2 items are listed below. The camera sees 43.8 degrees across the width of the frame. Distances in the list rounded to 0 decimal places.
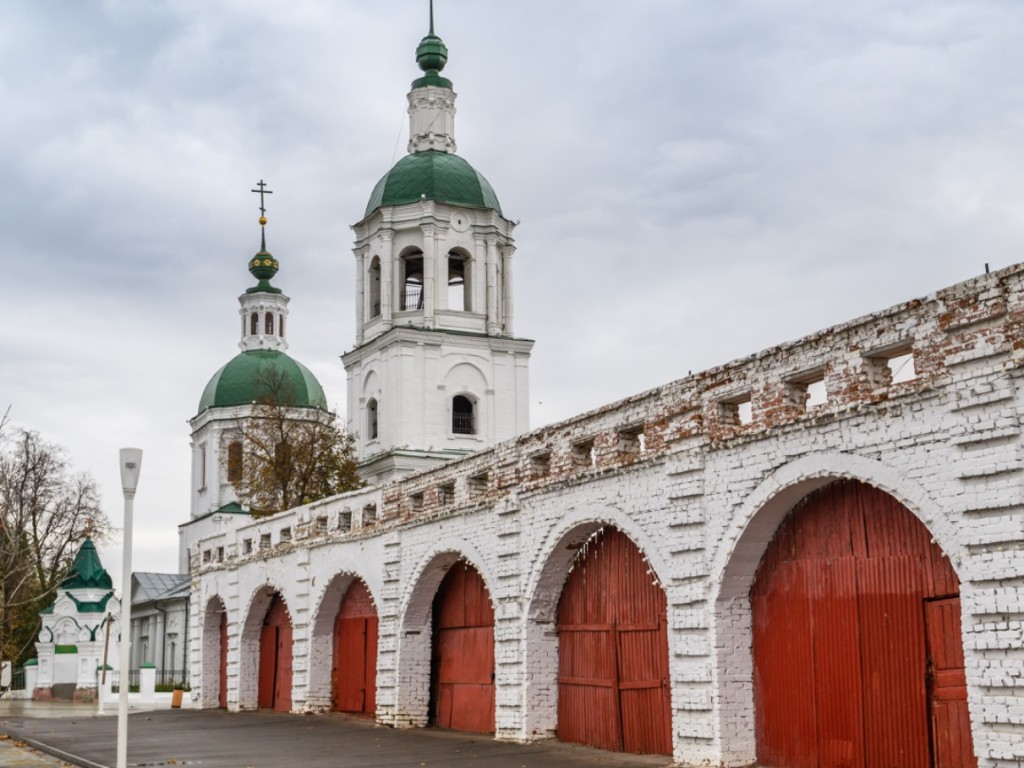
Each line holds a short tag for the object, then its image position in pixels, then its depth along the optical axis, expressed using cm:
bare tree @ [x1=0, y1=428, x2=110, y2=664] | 4122
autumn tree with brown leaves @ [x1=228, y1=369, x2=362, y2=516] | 3612
